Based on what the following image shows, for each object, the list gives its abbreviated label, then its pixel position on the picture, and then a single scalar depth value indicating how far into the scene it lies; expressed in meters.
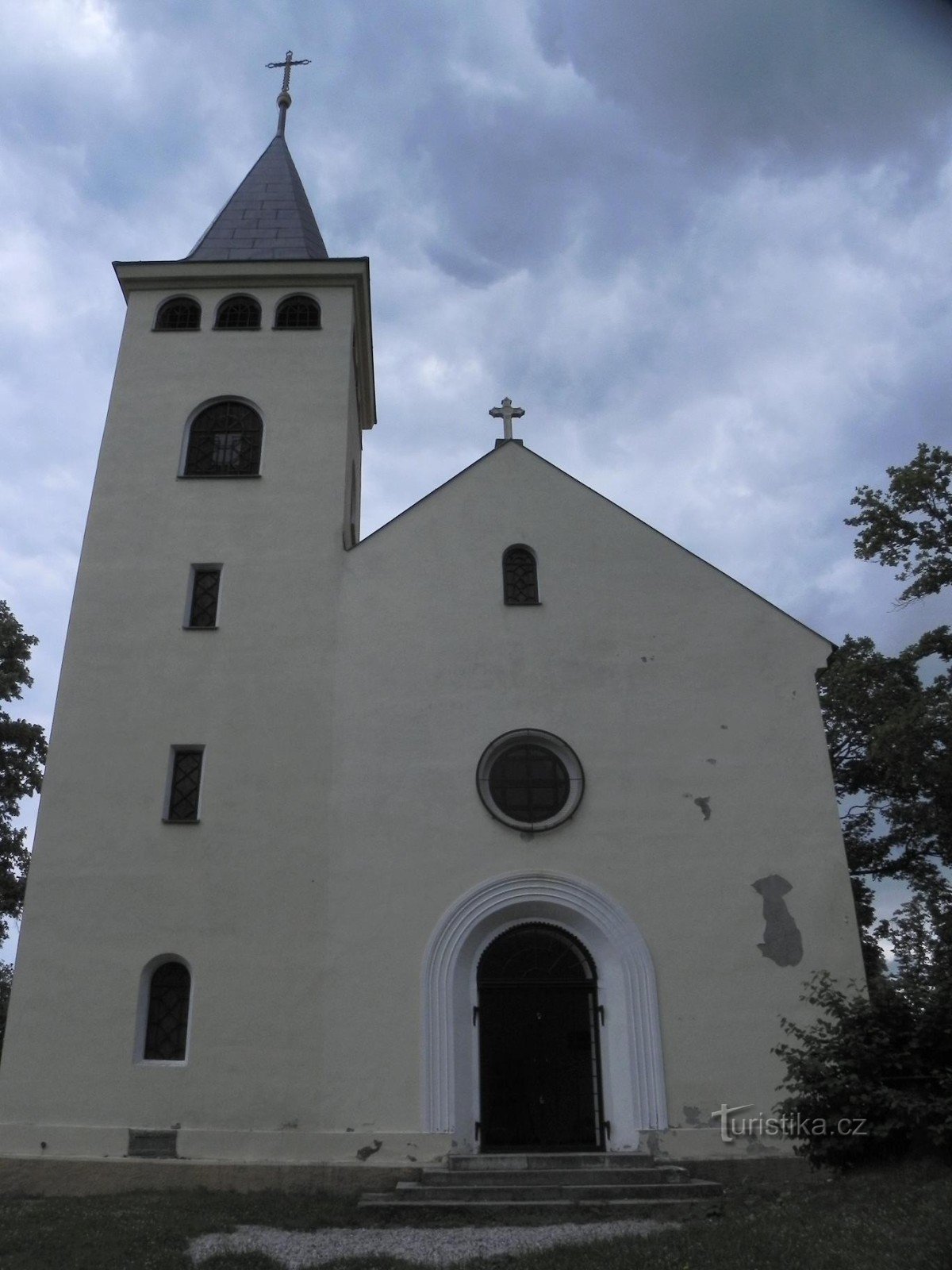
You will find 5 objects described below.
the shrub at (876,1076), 10.43
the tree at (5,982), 39.81
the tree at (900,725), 15.72
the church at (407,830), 12.59
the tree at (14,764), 21.34
